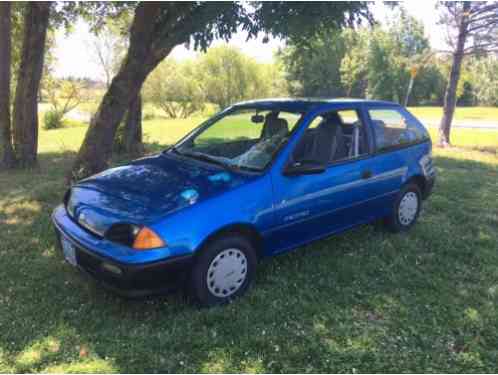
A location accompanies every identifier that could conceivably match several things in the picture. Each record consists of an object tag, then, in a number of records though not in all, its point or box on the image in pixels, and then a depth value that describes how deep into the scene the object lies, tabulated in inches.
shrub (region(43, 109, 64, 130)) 916.0
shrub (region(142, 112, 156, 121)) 1243.4
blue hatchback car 118.3
